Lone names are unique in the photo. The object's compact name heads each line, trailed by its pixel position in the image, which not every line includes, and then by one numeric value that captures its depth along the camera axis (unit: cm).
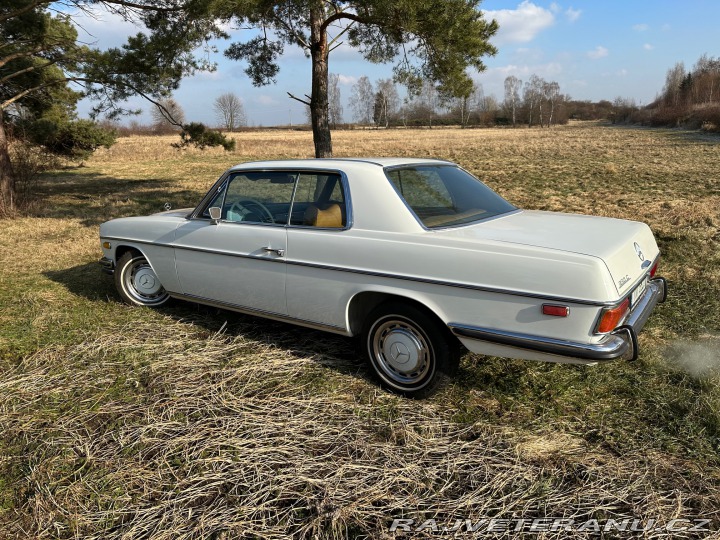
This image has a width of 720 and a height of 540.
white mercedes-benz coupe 264
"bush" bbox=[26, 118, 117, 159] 1365
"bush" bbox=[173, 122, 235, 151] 1255
